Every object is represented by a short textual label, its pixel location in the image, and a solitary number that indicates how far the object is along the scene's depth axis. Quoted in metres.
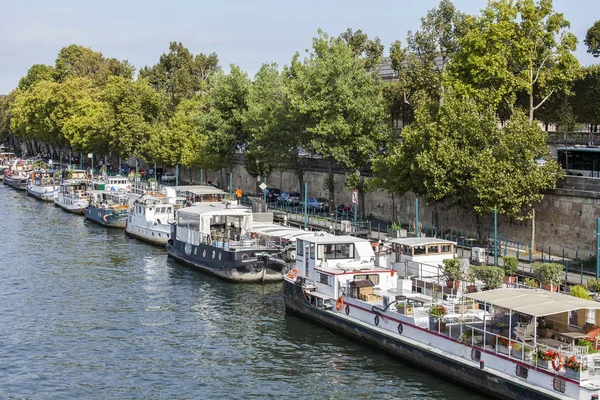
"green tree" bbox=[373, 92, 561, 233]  53.97
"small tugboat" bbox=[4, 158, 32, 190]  131.38
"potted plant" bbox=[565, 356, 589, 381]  27.48
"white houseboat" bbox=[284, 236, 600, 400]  28.91
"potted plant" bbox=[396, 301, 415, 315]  35.97
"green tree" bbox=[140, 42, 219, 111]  125.44
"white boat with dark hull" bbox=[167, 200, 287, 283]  52.81
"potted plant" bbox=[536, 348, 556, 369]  28.58
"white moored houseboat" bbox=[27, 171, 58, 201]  110.19
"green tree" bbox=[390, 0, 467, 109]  73.38
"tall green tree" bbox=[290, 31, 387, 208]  71.44
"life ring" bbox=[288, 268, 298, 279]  44.75
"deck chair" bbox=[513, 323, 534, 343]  30.30
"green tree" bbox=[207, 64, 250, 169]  91.19
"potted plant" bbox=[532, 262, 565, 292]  41.16
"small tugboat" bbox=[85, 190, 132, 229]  81.88
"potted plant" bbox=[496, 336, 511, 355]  30.61
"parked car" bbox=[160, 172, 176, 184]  114.29
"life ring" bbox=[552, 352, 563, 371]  28.26
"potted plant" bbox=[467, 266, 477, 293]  39.12
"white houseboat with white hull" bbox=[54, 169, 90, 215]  95.44
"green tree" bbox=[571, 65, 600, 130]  80.56
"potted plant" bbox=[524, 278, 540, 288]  39.47
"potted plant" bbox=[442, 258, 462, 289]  39.59
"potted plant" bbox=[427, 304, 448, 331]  34.22
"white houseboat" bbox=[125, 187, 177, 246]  70.31
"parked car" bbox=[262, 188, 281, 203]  89.19
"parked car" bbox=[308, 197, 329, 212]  79.44
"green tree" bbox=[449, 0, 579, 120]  62.34
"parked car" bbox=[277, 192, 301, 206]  85.06
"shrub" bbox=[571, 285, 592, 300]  35.81
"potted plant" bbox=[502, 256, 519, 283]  44.97
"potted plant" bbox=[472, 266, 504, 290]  40.31
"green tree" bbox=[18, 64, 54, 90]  192.25
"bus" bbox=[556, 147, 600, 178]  60.06
